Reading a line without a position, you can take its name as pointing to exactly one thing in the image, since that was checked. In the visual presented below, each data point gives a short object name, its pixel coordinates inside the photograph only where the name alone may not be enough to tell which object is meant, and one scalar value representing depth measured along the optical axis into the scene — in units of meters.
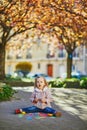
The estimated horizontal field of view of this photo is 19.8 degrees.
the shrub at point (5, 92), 9.74
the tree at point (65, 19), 11.12
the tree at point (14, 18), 11.76
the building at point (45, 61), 36.85
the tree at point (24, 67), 34.26
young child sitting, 7.55
